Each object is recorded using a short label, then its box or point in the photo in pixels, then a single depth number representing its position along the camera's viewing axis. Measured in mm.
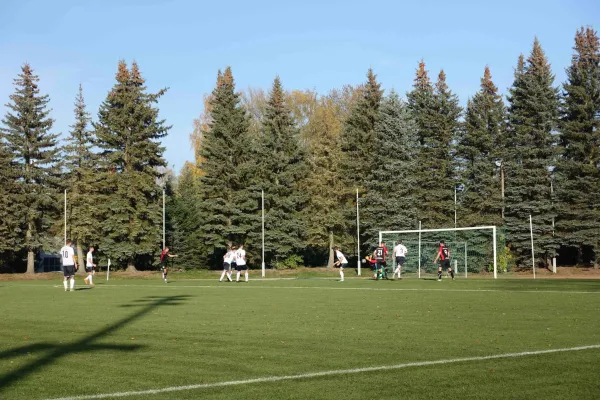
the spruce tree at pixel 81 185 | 63719
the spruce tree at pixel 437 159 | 61594
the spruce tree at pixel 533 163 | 56875
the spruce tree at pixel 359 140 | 64312
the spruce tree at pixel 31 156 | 64625
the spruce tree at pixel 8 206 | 62656
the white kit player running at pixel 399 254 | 37219
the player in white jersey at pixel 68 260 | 28609
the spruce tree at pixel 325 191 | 64438
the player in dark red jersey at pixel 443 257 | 36375
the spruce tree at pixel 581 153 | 55281
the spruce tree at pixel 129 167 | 62750
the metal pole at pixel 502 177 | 60641
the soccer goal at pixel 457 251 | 45000
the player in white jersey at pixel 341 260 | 37031
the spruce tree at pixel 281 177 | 63688
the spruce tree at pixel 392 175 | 60625
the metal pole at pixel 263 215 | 58888
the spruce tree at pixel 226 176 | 64562
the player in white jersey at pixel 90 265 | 36862
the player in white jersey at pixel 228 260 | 38625
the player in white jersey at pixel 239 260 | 38969
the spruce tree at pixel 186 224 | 71375
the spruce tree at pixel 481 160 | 59594
